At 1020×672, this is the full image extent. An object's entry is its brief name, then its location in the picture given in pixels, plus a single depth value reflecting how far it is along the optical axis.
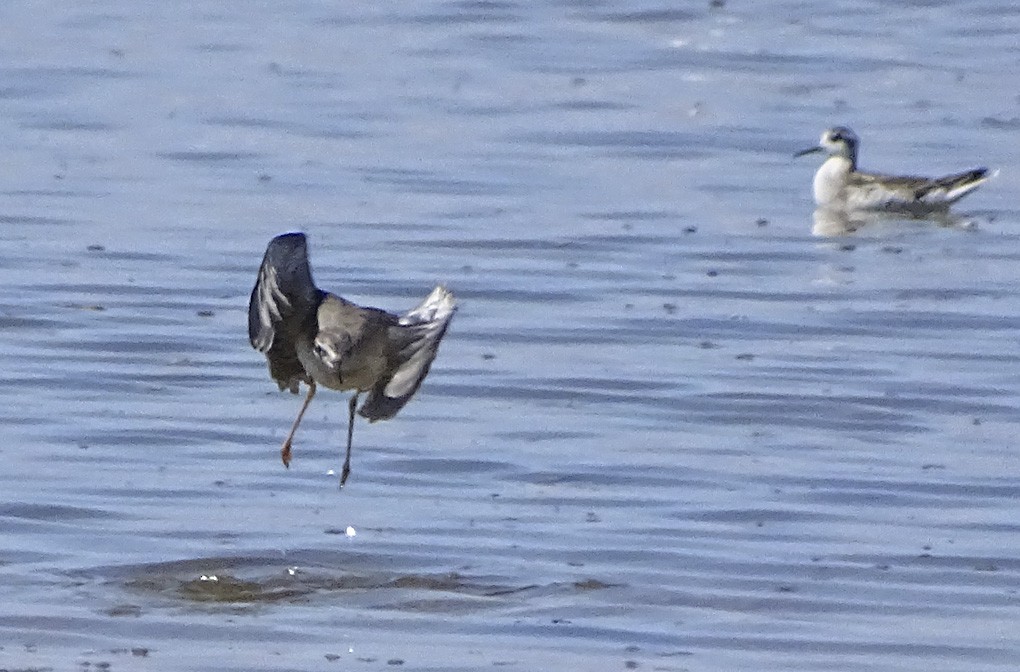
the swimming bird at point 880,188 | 34.12
